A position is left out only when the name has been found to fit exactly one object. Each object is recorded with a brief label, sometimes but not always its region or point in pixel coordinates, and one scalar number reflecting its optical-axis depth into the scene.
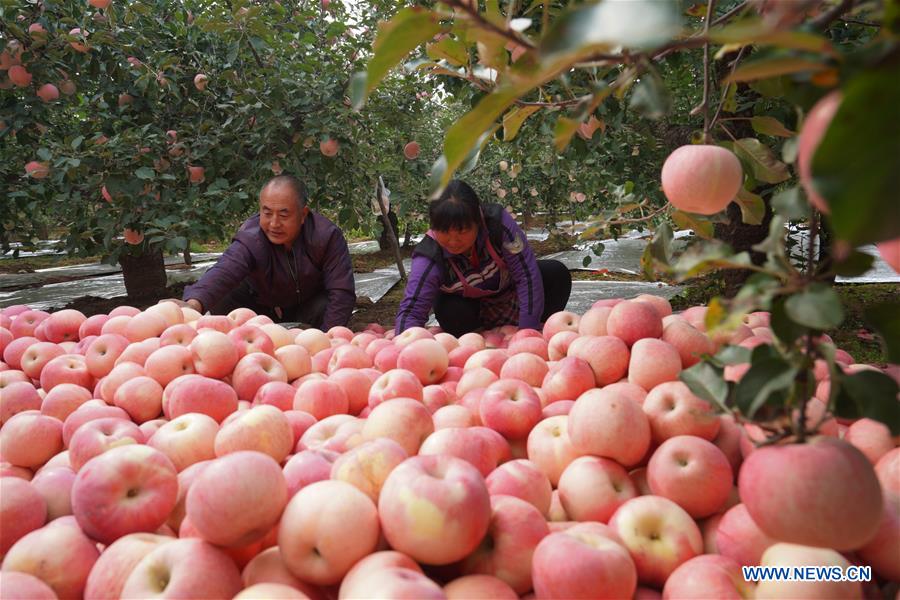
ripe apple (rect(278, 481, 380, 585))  0.79
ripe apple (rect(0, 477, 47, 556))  0.90
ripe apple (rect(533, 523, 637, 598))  0.73
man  3.01
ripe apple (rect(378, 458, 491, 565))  0.77
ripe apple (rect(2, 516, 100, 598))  0.82
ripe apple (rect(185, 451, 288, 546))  0.79
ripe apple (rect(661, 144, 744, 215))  0.86
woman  2.79
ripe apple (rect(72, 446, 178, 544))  0.86
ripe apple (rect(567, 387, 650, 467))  1.02
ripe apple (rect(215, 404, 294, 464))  1.12
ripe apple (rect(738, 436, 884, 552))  0.60
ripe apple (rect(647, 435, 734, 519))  0.94
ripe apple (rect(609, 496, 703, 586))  0.86
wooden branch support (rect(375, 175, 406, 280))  4.86
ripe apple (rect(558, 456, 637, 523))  0.97
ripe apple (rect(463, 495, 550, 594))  0.82
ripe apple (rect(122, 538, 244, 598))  0.74
